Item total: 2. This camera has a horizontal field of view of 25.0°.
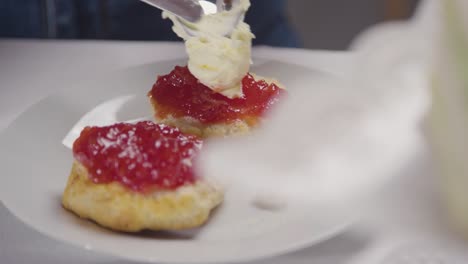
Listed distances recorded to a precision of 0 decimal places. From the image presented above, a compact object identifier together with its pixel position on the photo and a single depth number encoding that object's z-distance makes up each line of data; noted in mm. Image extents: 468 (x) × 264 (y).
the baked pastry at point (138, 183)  404
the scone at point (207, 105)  477
